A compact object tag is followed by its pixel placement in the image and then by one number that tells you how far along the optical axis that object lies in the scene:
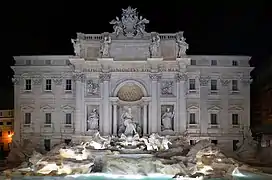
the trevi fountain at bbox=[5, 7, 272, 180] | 29.95
